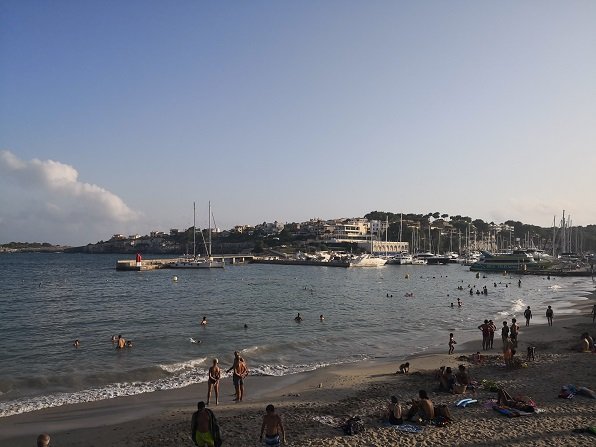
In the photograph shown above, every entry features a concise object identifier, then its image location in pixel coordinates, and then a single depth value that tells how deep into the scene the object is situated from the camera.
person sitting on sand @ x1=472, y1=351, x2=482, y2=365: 19.80
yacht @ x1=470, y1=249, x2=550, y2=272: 93.25
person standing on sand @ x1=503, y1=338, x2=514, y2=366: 18.11
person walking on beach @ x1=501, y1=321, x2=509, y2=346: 19.83
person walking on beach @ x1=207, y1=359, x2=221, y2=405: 15.12
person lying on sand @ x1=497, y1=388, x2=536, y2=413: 12.73
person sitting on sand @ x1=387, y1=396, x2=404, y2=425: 11.98
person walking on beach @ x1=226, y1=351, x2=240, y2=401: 14.95
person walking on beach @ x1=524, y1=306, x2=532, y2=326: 30.19
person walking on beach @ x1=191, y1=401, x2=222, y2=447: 9.68
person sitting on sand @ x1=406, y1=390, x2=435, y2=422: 12.22
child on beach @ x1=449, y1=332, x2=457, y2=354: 22.81
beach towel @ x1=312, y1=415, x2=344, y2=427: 12.36
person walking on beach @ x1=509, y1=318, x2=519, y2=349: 20.44
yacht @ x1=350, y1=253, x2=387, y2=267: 118.44
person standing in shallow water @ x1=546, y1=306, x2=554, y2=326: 30.42
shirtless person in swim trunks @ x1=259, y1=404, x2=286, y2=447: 10.37
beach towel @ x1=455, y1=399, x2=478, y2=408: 13.34
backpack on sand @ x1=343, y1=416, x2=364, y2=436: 11.45
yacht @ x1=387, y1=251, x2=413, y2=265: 129.38
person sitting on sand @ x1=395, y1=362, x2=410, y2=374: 18.41
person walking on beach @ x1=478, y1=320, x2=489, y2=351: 23.69
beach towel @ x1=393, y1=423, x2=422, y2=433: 11.48
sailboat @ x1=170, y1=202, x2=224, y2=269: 106.62
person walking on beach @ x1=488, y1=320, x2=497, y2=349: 23.72
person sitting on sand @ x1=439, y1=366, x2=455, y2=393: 15.02
